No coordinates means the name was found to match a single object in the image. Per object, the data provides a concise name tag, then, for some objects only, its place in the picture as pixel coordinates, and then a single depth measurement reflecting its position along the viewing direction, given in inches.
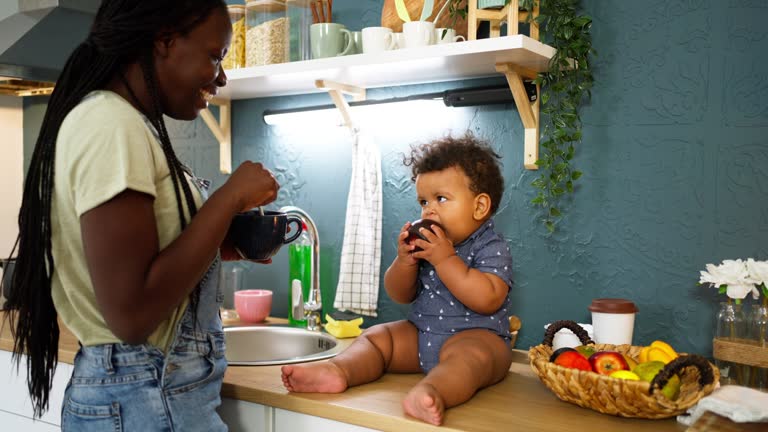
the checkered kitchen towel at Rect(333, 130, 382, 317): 74.6
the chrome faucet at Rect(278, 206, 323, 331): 75.7
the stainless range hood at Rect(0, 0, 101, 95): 80.3
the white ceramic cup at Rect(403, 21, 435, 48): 62.4
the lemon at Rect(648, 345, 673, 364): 48.8
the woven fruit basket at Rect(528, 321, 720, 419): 43.6
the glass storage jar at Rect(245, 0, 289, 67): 75.1
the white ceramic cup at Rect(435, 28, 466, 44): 62.6
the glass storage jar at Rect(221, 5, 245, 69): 78.1
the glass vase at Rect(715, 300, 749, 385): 53.4
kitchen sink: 74.4
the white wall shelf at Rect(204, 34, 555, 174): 58.4
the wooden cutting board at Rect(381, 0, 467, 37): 65.4
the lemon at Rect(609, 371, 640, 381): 46.0
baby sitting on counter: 53.0
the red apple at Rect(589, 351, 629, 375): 47.8
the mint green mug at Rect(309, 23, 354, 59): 69.1
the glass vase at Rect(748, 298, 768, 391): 52.1
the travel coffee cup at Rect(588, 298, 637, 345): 56.2
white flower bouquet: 52.4
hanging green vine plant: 60.1
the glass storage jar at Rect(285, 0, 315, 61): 74.9
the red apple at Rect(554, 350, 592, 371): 48.4
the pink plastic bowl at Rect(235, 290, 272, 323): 79.9
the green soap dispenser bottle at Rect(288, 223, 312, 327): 78.9
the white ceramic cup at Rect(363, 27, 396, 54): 65.1
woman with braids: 35.6
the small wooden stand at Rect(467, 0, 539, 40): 58.6
